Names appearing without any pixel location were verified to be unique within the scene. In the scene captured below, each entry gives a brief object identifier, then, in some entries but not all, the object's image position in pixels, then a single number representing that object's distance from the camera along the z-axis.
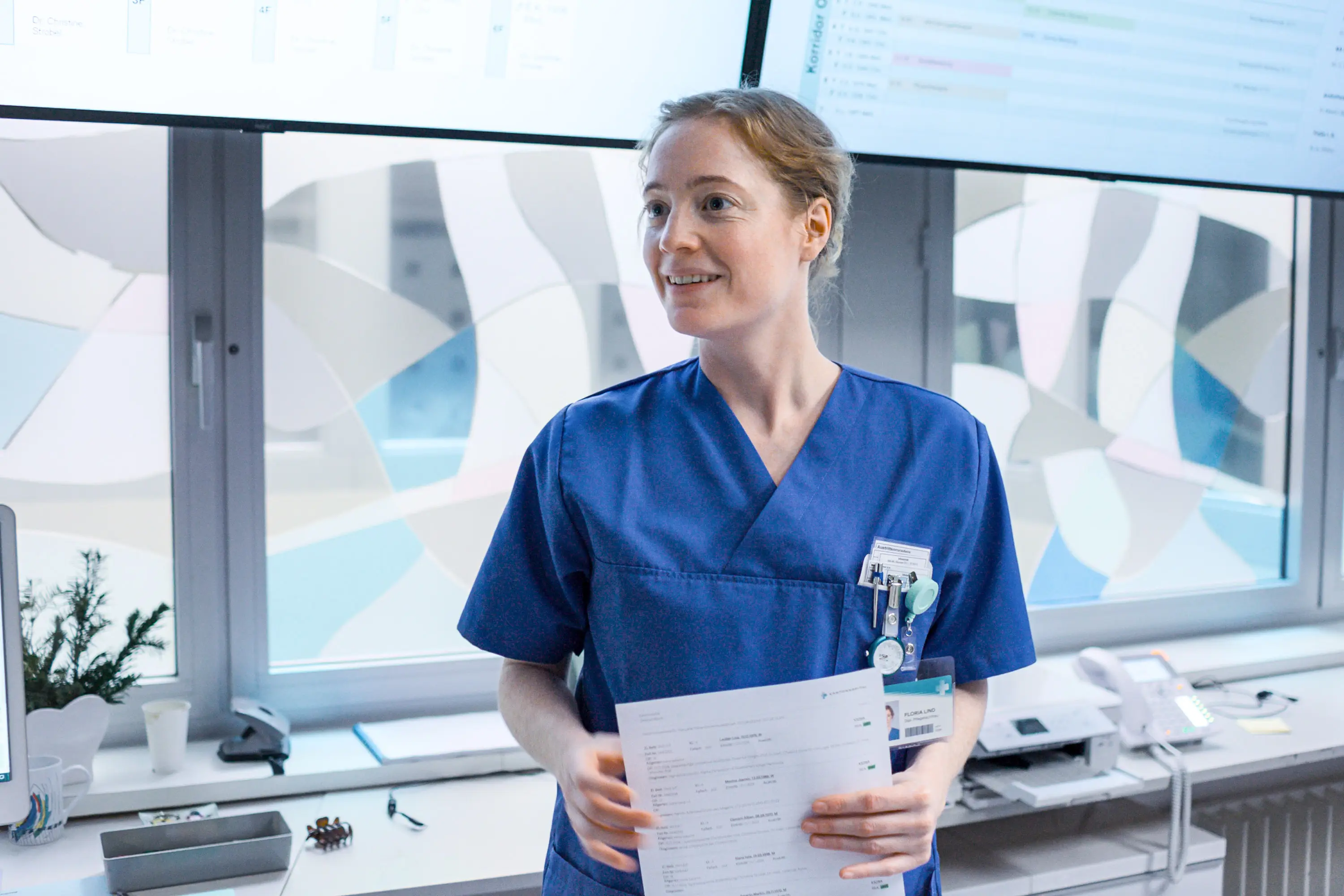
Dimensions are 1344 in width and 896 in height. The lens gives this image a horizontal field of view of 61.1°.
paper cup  1.76
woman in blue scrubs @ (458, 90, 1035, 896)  1.08
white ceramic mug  1.60
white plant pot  1.65
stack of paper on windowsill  1.87
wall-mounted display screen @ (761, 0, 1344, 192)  1.93
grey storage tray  1.45
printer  1.79
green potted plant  1.66
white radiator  2.49
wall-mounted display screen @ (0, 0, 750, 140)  1.56
